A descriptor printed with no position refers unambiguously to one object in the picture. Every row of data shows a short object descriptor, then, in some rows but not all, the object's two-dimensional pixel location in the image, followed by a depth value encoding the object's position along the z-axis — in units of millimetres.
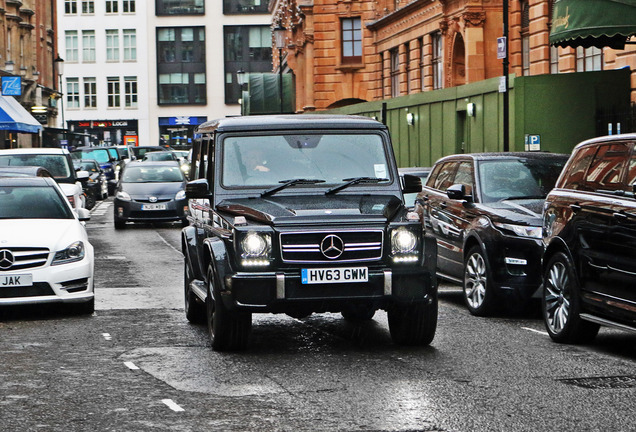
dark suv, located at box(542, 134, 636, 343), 9305
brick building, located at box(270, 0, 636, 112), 30325
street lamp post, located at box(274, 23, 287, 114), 49562
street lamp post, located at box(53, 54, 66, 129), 61953
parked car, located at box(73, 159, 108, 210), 40688
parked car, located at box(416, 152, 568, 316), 12031
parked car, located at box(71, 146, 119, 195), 52969
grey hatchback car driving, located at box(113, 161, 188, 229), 28969
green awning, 20422
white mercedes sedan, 11984
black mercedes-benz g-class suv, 9258
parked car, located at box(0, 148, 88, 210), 25625
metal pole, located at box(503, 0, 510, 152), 24938
